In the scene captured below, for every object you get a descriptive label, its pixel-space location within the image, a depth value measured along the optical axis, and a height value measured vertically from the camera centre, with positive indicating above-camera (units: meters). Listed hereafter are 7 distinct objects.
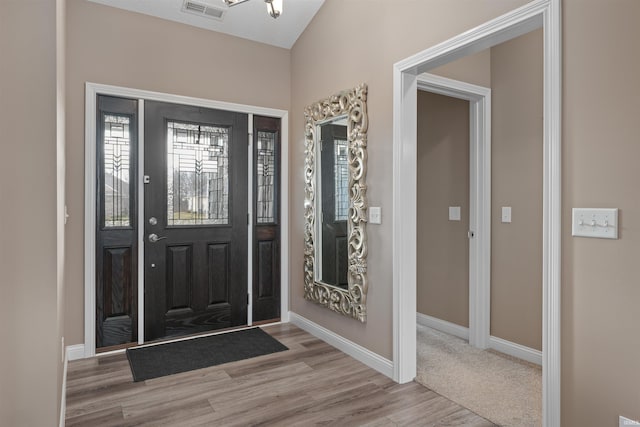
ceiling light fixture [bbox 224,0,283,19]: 2.19 +1.15
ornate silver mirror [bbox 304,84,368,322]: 3.01 +0.09
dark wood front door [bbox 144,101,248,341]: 3.46 -0.05
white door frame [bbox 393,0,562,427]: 1.77 +0.21
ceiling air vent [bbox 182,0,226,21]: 3.36 +1.76
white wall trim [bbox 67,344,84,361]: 3.09 -1.08
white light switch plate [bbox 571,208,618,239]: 1.59 -0.04
